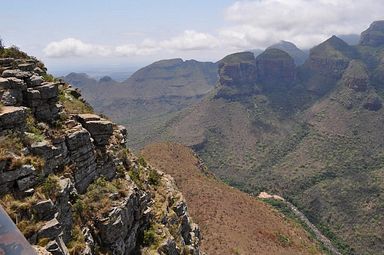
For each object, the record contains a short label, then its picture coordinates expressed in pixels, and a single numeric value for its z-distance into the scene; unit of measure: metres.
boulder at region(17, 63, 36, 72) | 25.19
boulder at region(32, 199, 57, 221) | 18.25
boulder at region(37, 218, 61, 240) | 17.41
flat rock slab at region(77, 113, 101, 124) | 27.19
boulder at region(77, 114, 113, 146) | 27.20
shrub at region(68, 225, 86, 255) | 20.22
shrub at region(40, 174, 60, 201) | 19.75
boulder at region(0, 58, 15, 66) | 24.83
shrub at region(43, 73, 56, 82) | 27.11
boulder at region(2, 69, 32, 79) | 23.42
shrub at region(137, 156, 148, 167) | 37.50
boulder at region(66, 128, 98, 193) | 23.80
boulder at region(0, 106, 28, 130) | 20.13
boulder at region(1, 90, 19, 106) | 21.42
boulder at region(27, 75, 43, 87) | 23.95
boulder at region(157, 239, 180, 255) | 26.78
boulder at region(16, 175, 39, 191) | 18.48
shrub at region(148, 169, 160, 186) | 36.31
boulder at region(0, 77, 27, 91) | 22.14
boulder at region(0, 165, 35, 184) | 18.03
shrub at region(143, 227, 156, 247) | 27.38
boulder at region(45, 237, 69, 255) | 16.88
